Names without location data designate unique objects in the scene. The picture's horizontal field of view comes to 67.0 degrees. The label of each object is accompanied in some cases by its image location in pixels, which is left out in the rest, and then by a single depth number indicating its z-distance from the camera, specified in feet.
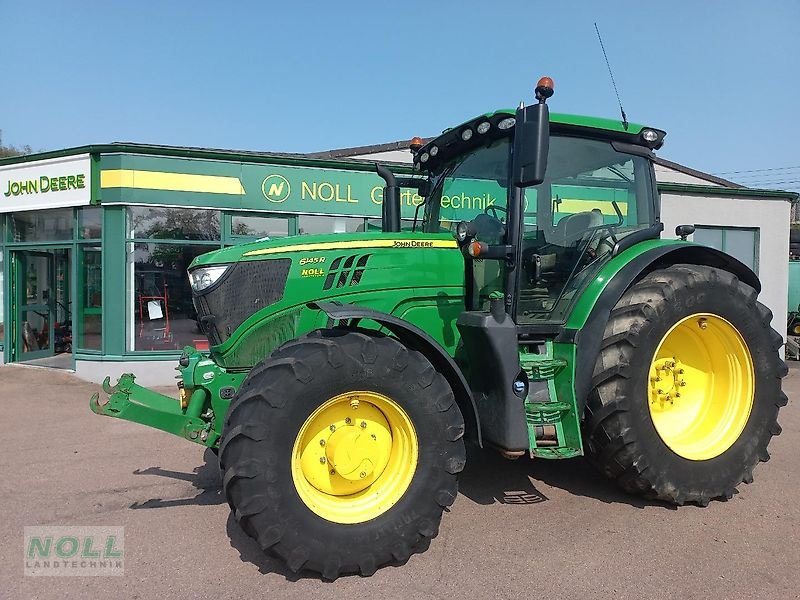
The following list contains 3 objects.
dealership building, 30.27
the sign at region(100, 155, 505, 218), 29.91
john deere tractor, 10.33
